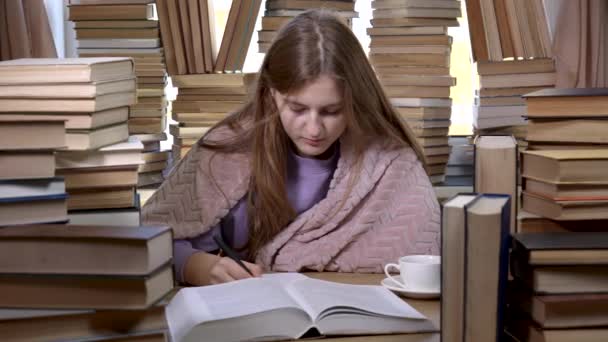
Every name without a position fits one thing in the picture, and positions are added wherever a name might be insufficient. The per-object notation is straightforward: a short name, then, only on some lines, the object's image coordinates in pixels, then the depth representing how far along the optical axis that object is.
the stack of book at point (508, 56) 3.54
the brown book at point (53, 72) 1.84
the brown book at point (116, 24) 3.61
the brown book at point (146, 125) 3.68
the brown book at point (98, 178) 1.77
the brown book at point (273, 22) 3.59
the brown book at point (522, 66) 3.55
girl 2.21
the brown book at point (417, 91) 3.66
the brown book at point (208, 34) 3.60
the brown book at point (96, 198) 1.77
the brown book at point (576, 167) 1.34
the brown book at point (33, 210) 1.21
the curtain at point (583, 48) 3.52
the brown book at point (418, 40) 3.65
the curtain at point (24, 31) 3.24
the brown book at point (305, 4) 3.59
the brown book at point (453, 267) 1.11
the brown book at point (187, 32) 3.61
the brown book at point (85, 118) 1.81
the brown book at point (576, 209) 1.34
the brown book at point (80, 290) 1.04
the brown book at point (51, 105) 1.83
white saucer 1.58
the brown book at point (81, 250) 1.03
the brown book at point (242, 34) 3.60
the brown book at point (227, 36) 3.61
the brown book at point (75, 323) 1.07
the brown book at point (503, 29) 3.56
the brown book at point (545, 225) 1.43
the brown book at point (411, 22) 3.63
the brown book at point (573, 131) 1.45
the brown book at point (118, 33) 3.62
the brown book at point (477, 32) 3.57
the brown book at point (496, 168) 1.41
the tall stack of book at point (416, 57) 3.64
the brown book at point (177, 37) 3.60
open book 1.29
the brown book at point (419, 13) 3.61
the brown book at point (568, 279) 1.17
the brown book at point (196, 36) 3.59
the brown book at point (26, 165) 1.25
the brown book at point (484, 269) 1.10
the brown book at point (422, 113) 3.63
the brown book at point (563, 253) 1.16
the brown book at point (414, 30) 3.65
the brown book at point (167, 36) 3.61
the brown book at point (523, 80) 3.56
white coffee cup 1.60
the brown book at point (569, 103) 1.44
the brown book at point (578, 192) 1.34
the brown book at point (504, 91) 3.59
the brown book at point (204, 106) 3.64
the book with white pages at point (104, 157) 1.77
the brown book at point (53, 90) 1.84
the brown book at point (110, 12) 3.60
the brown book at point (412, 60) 3.65
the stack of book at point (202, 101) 3.62
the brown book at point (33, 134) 1.28
